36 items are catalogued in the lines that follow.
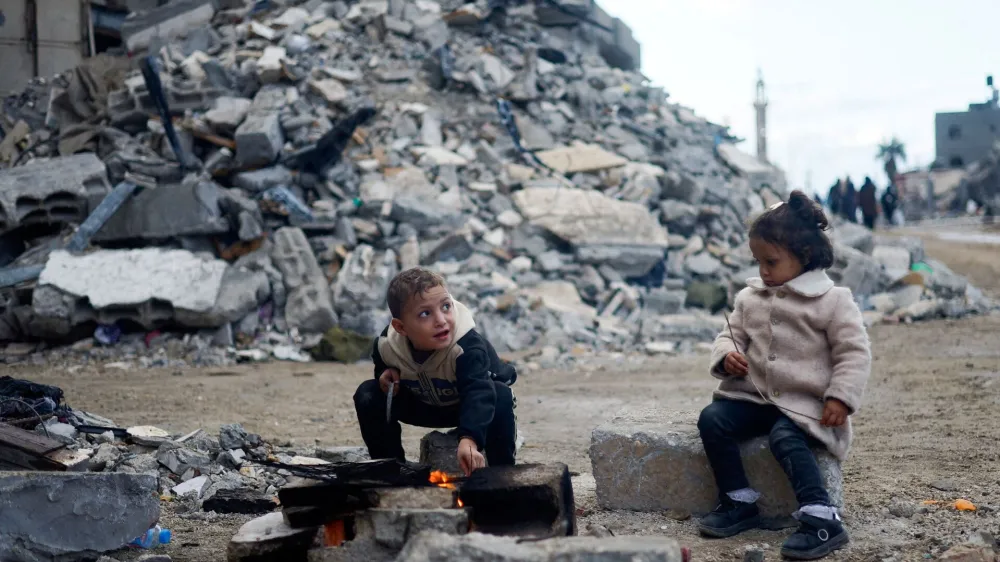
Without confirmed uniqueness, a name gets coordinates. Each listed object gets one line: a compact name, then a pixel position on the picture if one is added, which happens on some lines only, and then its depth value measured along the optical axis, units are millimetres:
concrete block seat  3449
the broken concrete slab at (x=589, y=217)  12023
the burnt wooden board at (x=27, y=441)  3824
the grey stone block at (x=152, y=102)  13156
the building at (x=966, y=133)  59531
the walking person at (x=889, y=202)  27219
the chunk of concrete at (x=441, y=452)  3609
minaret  45875
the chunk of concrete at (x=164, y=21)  16312
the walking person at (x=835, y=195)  26675
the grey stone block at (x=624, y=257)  11852
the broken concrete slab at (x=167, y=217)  10727
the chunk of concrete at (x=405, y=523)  2586
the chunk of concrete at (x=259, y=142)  11805
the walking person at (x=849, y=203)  25584
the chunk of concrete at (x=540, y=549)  2213
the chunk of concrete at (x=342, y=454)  4570
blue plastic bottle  3340
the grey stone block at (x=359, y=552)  2637
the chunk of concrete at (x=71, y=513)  3027
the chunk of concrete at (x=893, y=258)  13734
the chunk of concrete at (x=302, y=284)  10188
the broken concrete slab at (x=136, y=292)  9742
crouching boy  3322
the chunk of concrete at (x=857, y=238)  14016
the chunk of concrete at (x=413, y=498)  2721
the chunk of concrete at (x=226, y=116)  12484
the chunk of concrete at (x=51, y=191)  10468
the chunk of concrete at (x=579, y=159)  13281
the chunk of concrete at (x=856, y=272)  12133
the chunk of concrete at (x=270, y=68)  13531
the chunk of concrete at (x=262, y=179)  11594
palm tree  73500
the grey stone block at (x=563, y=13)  17109
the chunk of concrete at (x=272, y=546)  2795
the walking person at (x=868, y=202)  22094
